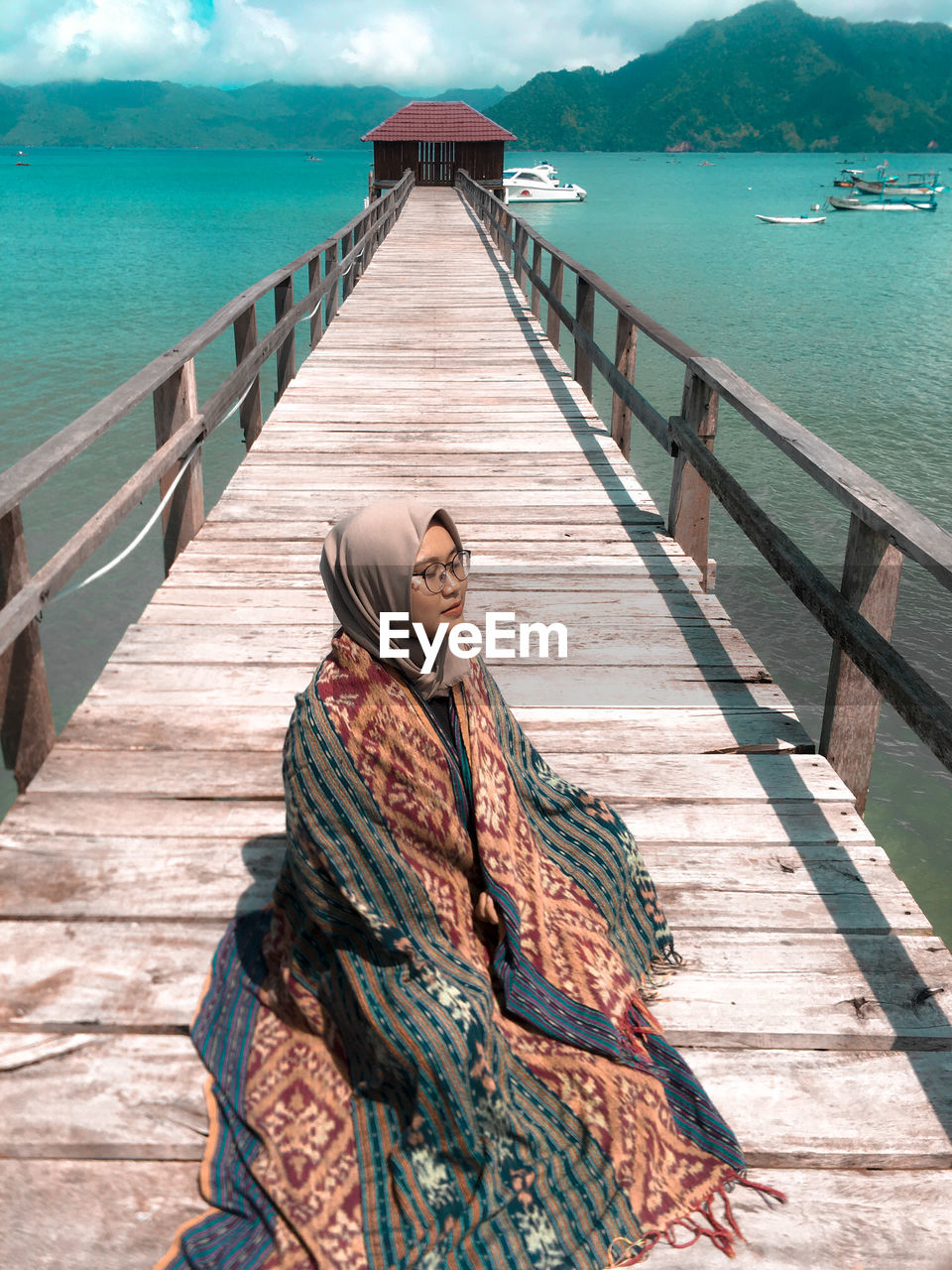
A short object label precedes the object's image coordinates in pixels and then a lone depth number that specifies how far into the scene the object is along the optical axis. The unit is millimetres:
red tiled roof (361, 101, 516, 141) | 37562
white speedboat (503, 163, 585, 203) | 76562
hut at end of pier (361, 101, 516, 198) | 37688
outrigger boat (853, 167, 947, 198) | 92688
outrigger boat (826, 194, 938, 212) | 86250
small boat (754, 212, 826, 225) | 72312
